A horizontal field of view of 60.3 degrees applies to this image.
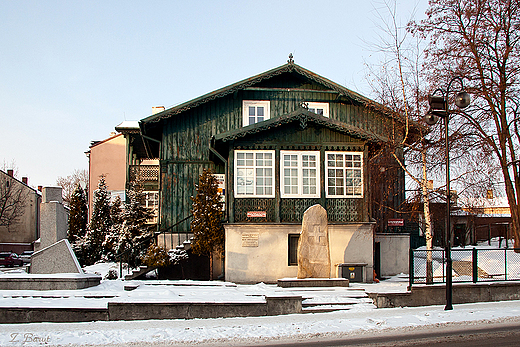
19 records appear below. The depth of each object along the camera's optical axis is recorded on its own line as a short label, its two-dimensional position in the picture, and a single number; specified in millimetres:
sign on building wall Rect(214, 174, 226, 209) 22030
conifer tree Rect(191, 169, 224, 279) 18516
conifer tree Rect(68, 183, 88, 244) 25703
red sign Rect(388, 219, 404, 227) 23297
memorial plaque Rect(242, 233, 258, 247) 18141
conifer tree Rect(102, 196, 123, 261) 20766
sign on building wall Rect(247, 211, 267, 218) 18281
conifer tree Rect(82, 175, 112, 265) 23156
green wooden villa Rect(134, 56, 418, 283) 18141
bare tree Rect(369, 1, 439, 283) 16078
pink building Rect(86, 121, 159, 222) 36875
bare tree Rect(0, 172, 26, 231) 47625
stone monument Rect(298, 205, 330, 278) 15992
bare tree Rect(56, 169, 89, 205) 67150
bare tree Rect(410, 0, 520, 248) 20828
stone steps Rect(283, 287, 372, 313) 13058
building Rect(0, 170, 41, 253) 50281
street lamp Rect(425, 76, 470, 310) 12672
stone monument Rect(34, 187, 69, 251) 14359
